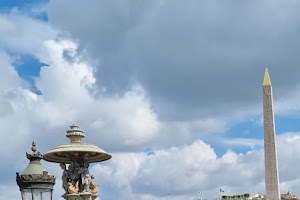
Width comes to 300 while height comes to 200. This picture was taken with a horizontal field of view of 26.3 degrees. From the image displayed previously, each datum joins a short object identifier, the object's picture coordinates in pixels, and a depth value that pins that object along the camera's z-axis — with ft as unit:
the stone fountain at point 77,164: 61.77
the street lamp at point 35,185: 39.70
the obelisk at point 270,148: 304.91
